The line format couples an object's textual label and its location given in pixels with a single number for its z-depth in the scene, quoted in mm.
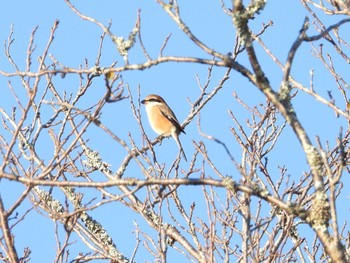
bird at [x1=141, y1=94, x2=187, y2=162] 18942
